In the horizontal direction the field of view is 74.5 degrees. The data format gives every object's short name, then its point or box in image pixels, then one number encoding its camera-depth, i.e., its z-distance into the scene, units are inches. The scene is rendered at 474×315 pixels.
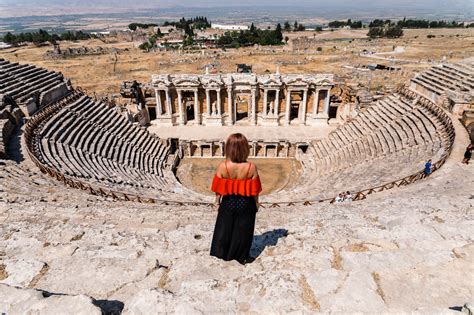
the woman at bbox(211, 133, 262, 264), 236.1
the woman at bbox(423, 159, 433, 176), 669.9
